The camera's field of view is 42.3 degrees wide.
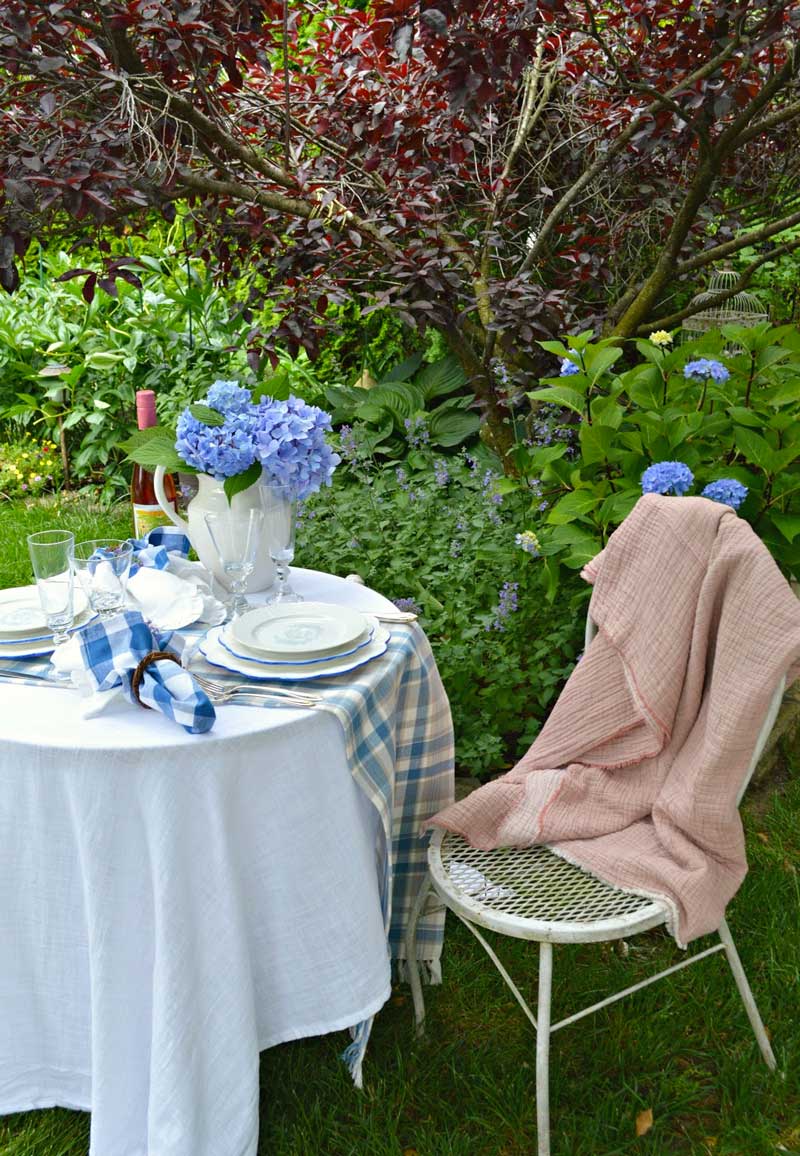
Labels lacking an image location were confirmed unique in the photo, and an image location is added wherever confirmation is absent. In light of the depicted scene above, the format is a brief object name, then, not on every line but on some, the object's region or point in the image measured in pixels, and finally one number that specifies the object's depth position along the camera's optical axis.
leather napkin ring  1.60
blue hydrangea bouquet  1.89
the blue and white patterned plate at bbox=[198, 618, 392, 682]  1.70
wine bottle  2.26
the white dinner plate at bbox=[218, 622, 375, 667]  1.72
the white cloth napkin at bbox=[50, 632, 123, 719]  1.61
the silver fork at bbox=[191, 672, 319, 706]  1.63
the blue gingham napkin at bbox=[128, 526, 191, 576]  2.07
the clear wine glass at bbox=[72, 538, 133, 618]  1.79
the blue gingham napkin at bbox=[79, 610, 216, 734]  1.52
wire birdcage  5.15
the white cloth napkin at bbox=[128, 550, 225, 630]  1.90
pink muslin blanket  1.74
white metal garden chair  1.65
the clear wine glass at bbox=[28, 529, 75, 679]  1.73
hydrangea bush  2.67
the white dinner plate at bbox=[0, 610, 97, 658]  1.78
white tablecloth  1.52
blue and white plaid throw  1.70
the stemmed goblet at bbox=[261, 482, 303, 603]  1.95
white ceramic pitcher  1.97
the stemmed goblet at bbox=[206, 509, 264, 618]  1.96
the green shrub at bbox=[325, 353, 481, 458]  4.18
